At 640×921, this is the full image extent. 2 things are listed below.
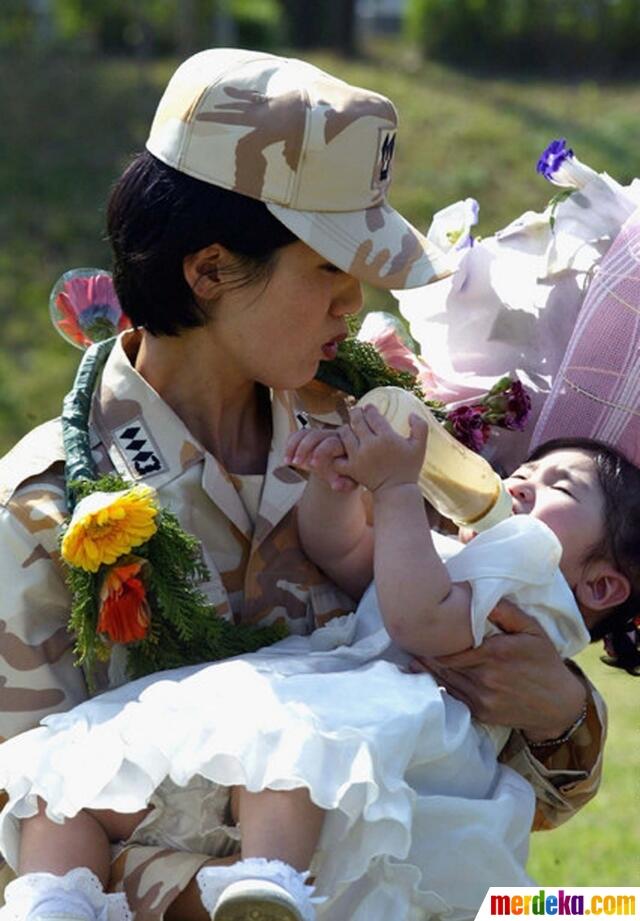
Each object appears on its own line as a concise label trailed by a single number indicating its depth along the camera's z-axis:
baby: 5.58
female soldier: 6.26
